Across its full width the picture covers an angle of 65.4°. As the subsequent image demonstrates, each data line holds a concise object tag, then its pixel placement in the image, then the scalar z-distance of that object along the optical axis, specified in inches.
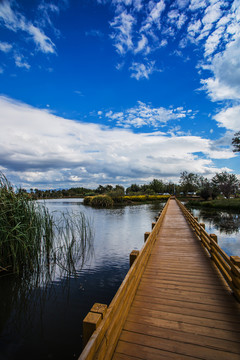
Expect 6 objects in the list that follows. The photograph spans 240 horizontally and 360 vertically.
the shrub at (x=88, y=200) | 1480.8
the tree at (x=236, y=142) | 931.3
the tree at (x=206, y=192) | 1460.6
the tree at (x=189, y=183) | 2349.9
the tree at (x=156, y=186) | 2850.4
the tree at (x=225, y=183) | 1379.2
